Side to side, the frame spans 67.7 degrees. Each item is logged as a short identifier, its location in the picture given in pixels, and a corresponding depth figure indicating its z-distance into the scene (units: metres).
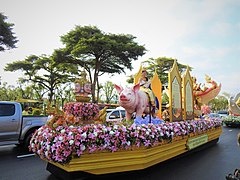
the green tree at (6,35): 16.20
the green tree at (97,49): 19.06
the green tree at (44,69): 25.06
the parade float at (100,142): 3.13
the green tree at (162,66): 26.58
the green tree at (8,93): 35.95
